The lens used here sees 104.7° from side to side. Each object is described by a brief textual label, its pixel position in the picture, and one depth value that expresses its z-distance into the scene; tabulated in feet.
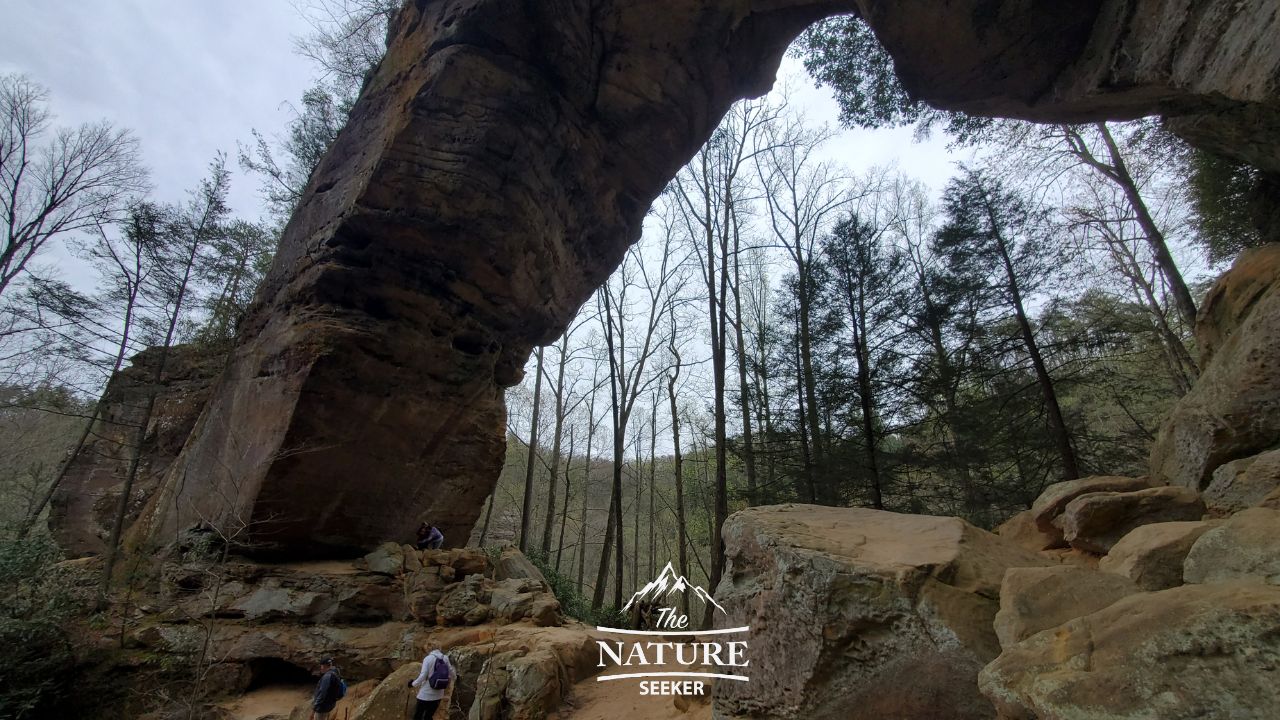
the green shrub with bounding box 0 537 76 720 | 18.76
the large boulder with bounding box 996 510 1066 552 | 14.48
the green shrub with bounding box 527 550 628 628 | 36.58
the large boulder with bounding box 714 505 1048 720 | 8.56
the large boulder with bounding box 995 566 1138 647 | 7.74
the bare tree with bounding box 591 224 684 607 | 42.75
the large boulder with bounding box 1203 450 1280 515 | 10.98
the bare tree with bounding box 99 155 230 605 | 29.36
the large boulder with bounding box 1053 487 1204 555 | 12.03
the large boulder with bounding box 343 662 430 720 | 18.42
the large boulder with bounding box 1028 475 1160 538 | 14.37
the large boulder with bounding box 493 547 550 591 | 31.83
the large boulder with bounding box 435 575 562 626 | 25.45
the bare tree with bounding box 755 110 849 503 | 37.17
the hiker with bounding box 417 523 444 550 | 30.94
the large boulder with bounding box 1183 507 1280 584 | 6.94
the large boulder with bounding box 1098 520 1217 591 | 8.53
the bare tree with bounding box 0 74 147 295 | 35.17
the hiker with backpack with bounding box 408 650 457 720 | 18.15
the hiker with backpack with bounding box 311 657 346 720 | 19.12
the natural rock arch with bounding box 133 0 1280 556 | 25.08
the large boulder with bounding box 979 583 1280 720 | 5.00
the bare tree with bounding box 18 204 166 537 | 31.73
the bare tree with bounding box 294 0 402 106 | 36.94
